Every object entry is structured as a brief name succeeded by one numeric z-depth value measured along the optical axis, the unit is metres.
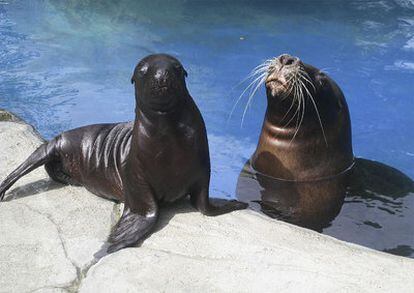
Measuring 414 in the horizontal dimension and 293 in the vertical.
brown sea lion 4.74
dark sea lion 3.74
